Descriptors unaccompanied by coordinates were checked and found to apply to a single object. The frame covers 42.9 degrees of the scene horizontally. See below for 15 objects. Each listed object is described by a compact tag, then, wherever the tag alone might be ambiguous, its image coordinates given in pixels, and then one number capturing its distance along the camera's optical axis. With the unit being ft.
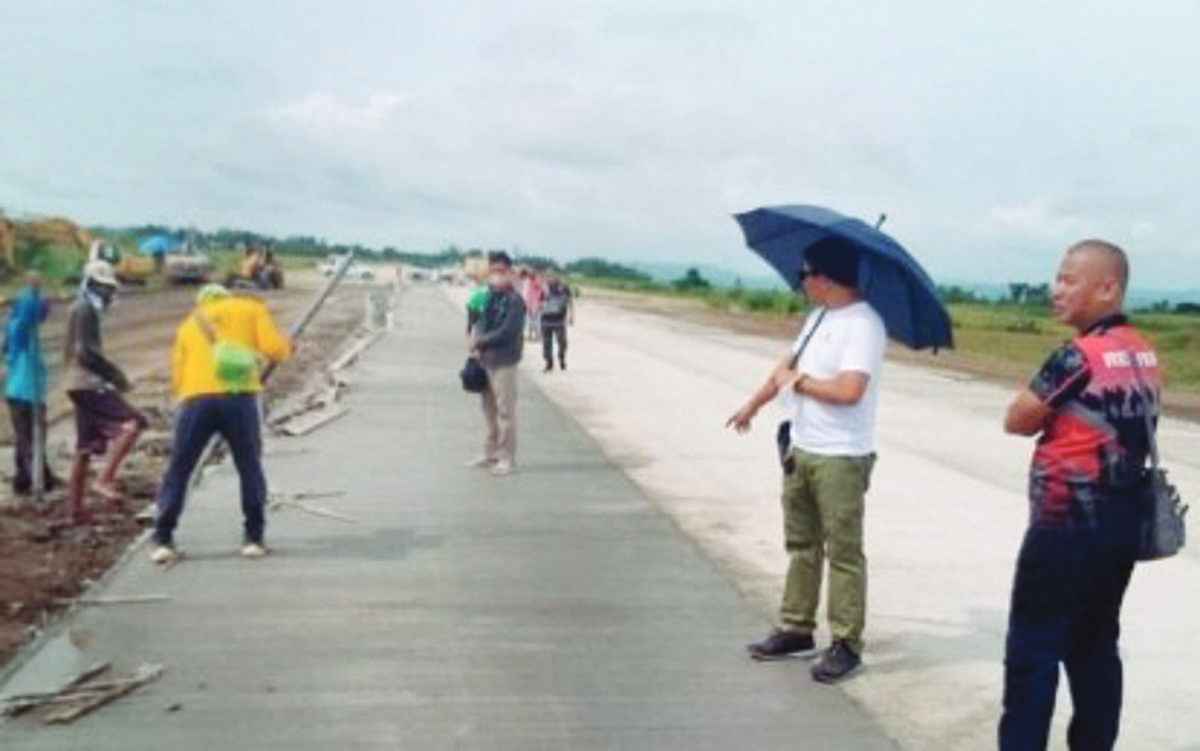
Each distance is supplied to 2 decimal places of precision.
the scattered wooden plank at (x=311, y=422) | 50.39
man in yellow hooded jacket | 27.96
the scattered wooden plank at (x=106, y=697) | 18.61
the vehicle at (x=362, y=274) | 376.85
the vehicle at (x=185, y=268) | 213.25
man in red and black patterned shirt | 15.38
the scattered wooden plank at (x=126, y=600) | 24.90
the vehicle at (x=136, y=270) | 209.69
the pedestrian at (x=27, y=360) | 35.06
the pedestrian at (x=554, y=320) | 84.33
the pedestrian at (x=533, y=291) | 103.55
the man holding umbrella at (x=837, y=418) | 20.59
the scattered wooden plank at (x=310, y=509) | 33.61
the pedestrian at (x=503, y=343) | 41.29
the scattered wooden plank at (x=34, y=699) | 18.86
